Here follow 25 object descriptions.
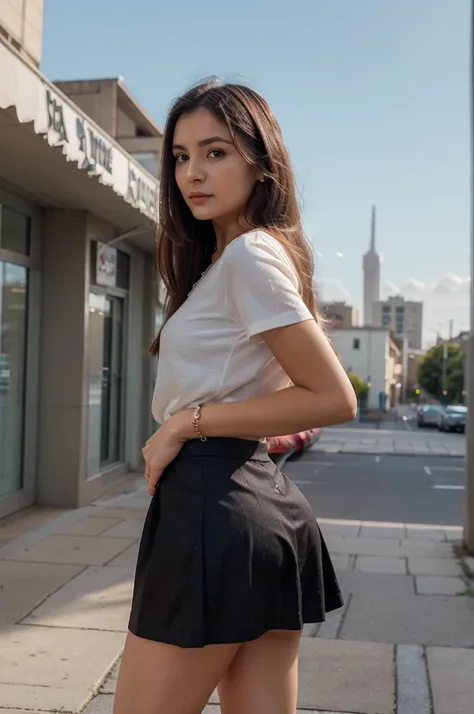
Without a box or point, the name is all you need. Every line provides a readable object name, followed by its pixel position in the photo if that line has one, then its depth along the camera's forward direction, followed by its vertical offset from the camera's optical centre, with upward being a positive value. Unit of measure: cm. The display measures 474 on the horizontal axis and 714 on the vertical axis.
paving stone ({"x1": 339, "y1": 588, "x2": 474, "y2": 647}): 429 -143
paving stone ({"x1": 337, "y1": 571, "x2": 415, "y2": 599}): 531 -147
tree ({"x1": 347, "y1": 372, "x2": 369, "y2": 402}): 6833 -159
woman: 136 -13
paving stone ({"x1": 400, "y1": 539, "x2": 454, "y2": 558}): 678 -156
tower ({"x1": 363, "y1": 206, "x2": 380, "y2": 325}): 19329 +1403
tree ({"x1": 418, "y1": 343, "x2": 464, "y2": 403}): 8569 -16
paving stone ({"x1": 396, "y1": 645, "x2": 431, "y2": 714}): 331 -138
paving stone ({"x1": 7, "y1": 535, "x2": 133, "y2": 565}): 586 -144
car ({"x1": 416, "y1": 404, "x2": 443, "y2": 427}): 5041 -278
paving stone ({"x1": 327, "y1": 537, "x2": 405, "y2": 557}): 679 -155
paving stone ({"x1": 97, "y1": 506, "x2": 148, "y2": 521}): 776 -147
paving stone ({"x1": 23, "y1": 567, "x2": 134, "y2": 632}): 434 -140
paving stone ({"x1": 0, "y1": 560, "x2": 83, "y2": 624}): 456 -141
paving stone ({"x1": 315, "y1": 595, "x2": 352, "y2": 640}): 431 -143
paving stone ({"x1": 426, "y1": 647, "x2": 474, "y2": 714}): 333 -139
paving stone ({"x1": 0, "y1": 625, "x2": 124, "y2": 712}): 329 -138
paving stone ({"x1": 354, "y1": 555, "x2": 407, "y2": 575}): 601 -151
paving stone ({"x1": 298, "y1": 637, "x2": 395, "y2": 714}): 336 -140
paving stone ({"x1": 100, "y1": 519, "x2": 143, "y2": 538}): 685 -145
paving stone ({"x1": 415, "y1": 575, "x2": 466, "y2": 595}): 535 -147
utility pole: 653 -69
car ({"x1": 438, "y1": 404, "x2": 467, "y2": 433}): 4103 -243
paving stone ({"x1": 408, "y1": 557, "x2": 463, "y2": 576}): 601 -151
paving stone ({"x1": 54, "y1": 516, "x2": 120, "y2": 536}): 695 -146
